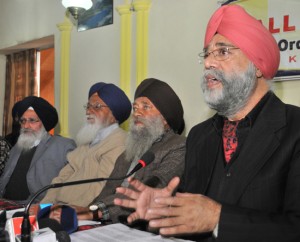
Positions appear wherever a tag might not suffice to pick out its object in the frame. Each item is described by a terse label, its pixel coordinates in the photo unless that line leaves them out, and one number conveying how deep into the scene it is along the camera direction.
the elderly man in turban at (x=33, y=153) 3.48
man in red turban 1.35
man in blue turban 3.05
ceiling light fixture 4.49
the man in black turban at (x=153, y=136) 2.54
